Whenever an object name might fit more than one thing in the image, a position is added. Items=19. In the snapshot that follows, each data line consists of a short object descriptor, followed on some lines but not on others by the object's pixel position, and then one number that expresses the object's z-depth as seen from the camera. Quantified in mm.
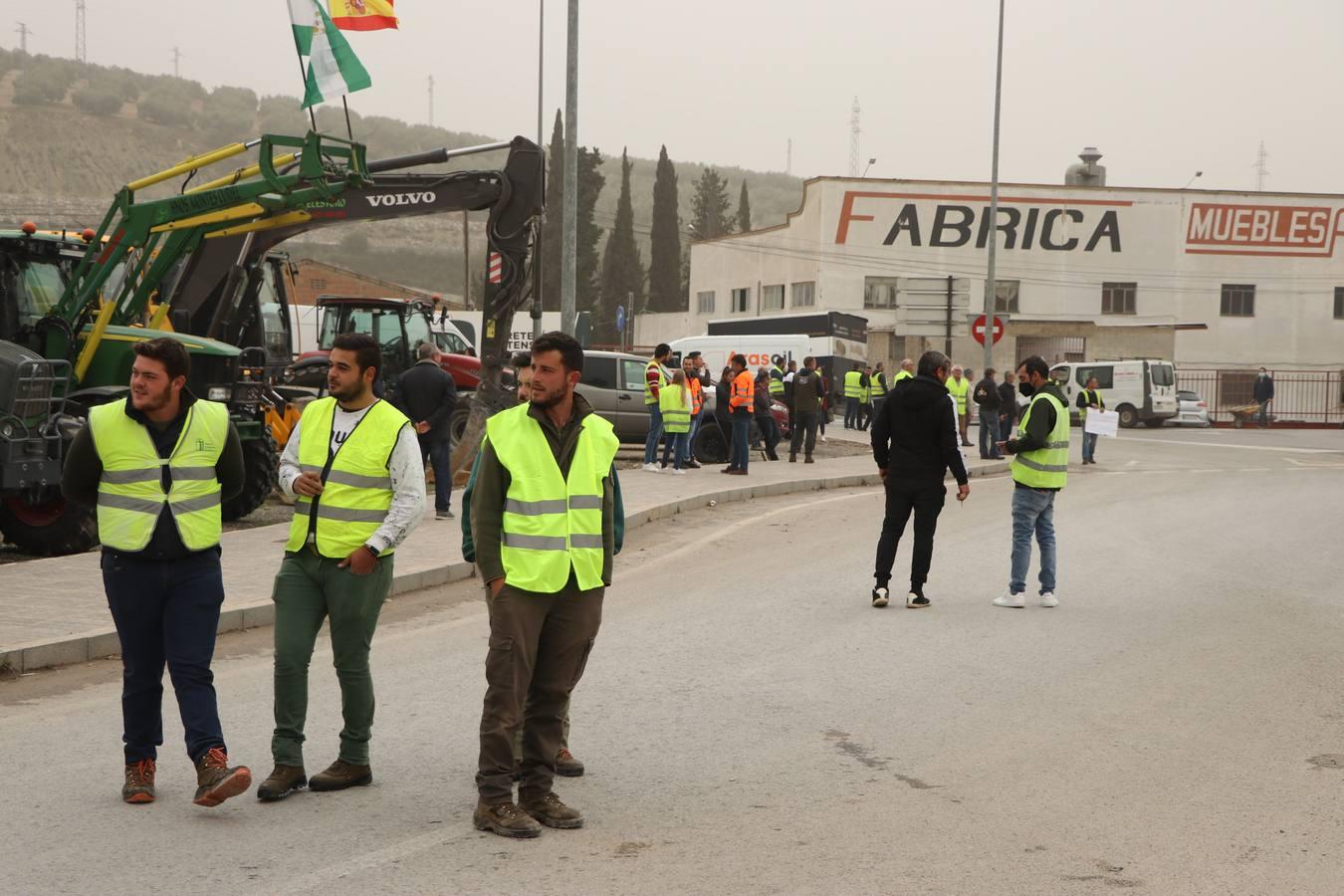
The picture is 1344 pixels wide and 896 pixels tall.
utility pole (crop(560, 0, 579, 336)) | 20172
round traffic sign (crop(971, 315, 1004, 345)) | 37491
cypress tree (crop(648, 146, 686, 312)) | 91125
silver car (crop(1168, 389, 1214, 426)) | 46906
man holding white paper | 27406
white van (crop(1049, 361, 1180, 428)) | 45219
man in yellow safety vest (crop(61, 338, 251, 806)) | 5695
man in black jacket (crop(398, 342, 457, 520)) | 14734
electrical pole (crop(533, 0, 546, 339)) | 18172
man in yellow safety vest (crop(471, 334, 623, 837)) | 5367
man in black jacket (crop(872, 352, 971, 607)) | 10938
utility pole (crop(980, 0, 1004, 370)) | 37062
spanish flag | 17062
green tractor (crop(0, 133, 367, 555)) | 12586
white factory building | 59219
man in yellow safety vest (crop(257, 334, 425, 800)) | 5875
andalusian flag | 17219
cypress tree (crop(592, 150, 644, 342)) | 91562
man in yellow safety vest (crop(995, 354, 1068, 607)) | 11133
